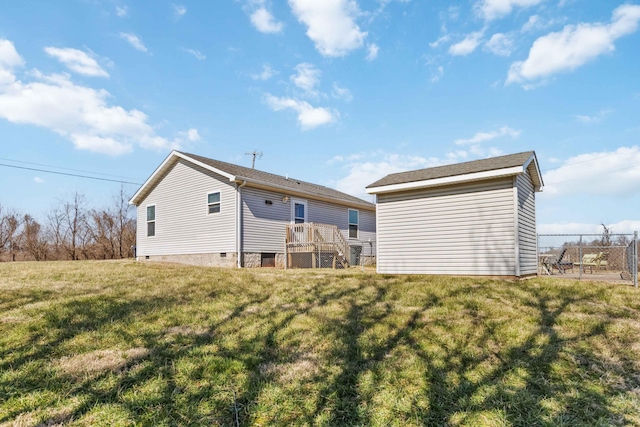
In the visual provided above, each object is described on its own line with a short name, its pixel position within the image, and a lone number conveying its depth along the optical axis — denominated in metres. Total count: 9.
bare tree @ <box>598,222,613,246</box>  17.14
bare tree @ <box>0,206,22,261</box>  26.44
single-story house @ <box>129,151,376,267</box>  13.89
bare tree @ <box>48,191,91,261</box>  27.66
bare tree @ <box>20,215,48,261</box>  26.31
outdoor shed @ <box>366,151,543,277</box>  9.38
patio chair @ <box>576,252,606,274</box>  12.80
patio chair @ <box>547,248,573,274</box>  12.54
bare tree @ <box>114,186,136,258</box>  27.39
